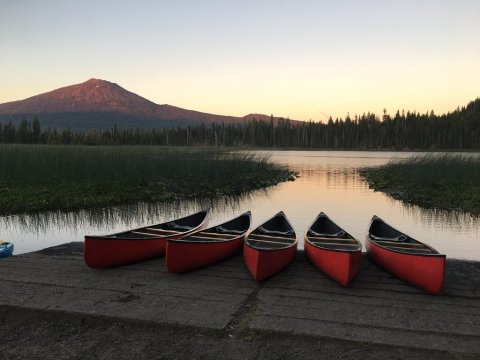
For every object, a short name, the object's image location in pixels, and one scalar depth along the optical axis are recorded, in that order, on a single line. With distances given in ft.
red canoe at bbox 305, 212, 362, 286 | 20.35
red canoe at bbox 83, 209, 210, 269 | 22.70
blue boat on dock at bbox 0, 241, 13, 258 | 27.07
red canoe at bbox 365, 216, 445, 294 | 19.27
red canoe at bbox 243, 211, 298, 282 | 20.80
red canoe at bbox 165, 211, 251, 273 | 21.99
